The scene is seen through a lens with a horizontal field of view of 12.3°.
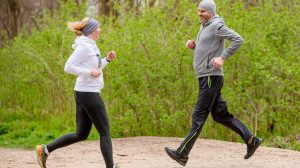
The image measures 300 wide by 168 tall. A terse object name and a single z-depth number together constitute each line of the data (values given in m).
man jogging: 14.66
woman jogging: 13.65
